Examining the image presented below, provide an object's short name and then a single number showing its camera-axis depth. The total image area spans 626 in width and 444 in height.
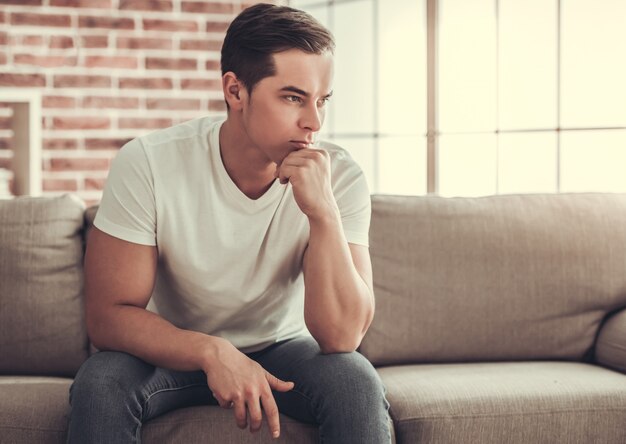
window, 3.03
